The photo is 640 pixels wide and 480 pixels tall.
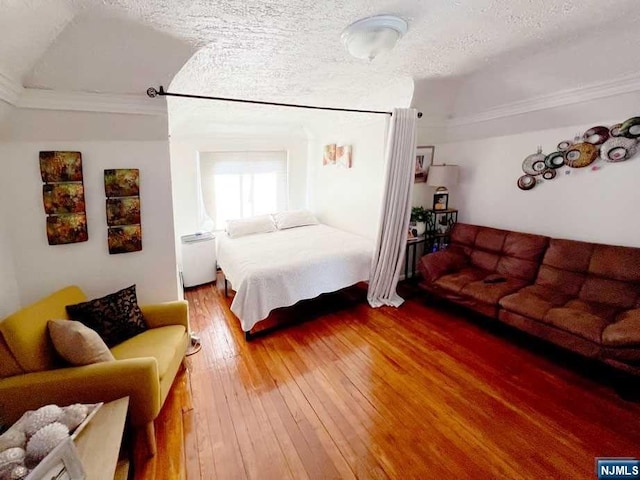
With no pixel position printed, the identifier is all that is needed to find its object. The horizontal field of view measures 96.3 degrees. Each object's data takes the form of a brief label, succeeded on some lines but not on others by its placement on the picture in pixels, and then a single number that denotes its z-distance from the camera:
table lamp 3.43
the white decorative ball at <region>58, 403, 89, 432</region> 1.23
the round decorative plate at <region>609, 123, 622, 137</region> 2.41
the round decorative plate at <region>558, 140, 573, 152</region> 2.73
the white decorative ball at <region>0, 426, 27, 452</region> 1.09
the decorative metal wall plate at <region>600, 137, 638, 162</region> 2.38
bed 2.64
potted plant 3.58
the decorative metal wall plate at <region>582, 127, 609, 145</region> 2.49
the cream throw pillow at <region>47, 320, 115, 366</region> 1.50
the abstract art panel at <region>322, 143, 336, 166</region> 4.48
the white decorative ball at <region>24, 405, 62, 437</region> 1.16
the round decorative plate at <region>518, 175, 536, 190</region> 3.04
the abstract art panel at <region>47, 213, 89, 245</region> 1.95
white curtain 2.98
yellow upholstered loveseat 1.39
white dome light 1.63
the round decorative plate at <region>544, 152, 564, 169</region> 2.79
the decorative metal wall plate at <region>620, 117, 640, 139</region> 2.30
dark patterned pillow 1.82
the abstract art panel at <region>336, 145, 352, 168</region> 4.17
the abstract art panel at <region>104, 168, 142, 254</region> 2.06
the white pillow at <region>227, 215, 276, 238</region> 4.04
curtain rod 1.94
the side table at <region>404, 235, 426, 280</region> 3.93
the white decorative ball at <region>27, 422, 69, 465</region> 1.06
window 4.36
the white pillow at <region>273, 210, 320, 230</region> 4.46
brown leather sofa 2.03
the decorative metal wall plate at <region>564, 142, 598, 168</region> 2.59
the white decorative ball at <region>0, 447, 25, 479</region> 0.98
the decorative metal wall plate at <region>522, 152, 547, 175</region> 2.94
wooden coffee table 1.11
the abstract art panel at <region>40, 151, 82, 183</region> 1.87
